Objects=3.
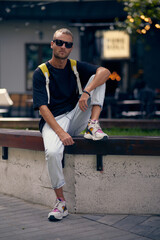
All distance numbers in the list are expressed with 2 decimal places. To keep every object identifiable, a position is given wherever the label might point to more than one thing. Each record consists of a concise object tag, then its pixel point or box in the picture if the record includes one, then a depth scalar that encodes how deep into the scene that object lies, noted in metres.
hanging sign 13.63
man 4.20
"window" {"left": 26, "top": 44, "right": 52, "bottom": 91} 17.41
